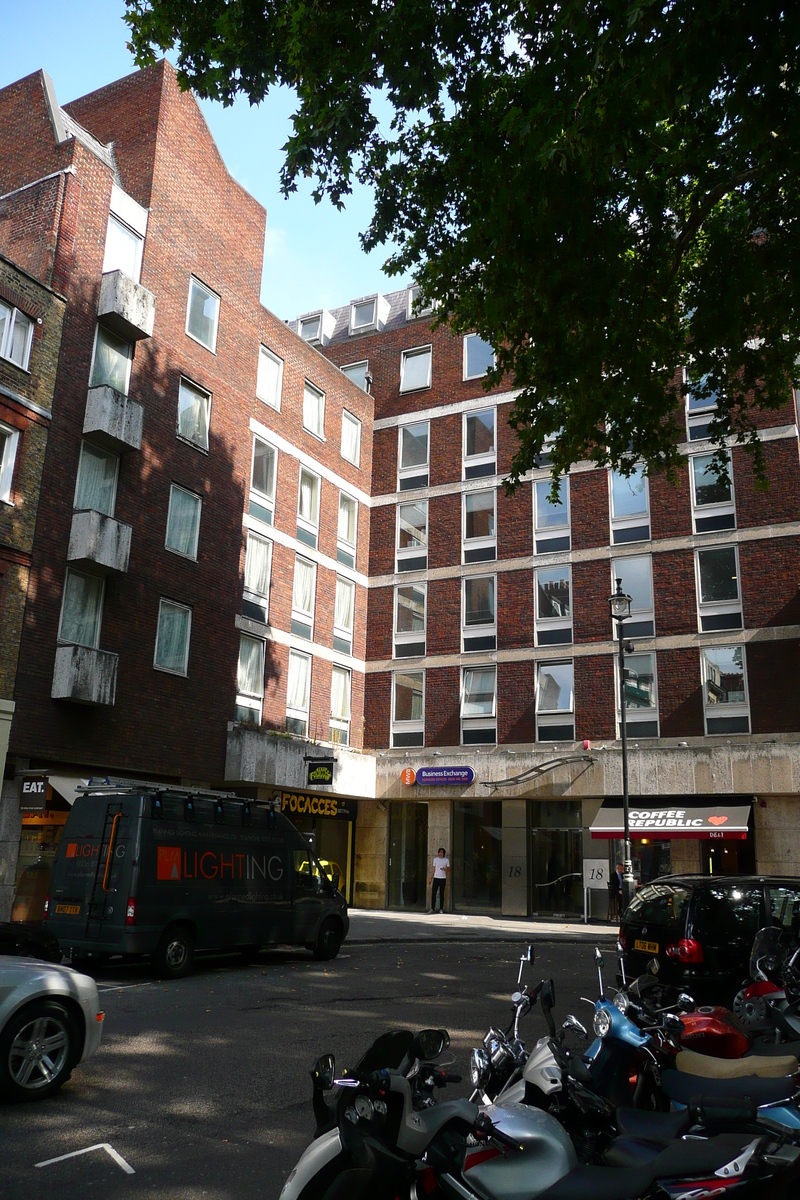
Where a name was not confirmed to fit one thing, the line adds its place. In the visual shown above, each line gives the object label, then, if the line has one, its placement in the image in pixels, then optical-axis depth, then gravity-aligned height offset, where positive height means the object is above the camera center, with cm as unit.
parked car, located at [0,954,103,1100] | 646 -109
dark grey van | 1270 -17
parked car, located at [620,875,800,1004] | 1023 -51
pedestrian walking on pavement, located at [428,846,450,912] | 2711 -4
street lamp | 2077 +391
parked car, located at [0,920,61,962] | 1066 -86
